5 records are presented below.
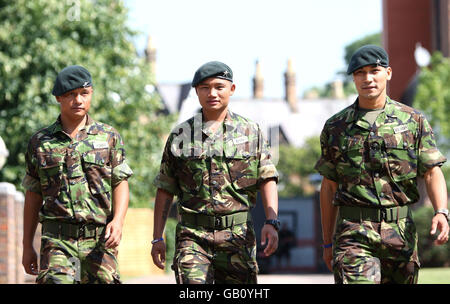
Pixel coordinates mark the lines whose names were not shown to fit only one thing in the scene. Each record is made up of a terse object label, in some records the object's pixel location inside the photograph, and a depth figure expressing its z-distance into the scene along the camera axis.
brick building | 46.00
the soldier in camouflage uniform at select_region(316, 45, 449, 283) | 6.68
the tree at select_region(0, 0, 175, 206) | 27.69
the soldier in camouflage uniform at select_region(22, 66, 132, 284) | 7.09
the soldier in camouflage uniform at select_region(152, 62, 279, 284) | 6.89
